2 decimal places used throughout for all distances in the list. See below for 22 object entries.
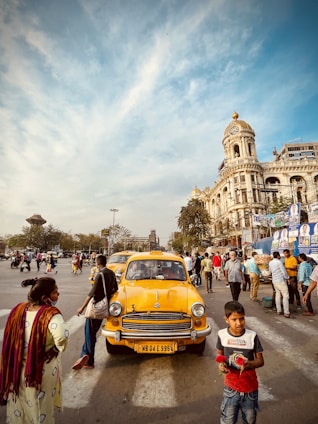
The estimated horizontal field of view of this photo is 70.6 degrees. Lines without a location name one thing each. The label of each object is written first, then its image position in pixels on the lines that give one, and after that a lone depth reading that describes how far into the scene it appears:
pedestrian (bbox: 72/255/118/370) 3.66
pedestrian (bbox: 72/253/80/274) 20.09
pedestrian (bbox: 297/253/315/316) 7.39
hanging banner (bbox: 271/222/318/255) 12.41
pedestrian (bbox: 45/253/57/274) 19.29
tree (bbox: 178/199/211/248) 45.59
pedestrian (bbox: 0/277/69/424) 1.87
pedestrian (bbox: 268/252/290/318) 6.87
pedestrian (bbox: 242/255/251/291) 11.58
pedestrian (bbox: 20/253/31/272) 20.01
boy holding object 2.03
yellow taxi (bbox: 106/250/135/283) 10.48
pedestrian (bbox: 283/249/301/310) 8.26
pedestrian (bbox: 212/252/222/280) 16.61
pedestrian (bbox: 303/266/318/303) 4.63
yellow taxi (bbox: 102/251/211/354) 3.55
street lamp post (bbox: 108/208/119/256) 62.52
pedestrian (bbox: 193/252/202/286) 14.27
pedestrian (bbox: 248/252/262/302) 9.05
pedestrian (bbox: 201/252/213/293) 11.50
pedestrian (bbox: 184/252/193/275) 12.76
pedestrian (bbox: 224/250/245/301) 7.96
